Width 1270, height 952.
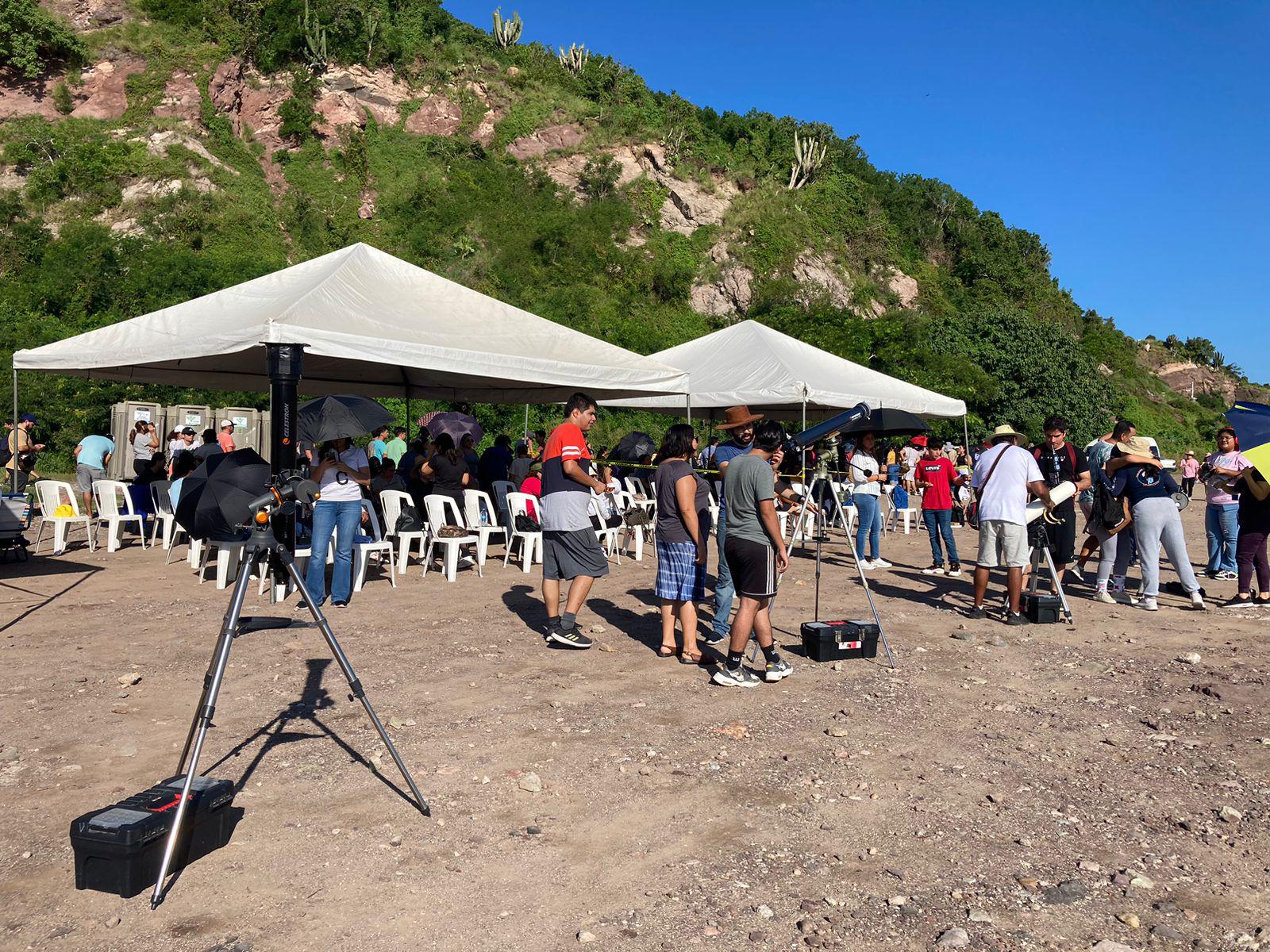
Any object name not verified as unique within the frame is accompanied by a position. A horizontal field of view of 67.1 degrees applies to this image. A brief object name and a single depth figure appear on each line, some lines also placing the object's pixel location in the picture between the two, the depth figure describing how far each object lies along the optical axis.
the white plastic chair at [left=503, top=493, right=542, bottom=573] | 10.34
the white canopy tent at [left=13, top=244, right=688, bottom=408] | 8.15
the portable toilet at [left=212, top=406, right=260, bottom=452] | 20.39
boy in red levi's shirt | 10.81
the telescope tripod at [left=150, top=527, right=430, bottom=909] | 3.12
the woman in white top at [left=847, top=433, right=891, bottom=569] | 10.55
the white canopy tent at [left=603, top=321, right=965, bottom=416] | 12.46
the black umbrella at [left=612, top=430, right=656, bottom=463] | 13.45
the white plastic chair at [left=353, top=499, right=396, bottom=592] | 8.77
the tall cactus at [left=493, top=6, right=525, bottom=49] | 45.69
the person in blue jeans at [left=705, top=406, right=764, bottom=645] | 6.97
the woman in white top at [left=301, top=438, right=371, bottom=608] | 7.66
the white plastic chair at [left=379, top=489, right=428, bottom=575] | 9.59
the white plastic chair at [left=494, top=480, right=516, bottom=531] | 11.30
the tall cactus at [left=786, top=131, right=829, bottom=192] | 47.44
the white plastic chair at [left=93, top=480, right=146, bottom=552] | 11.06
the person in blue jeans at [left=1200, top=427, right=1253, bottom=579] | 9.66
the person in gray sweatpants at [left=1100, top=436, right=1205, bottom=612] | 8.45
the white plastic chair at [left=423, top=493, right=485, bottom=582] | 9.52
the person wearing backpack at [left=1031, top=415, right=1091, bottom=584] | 8.44
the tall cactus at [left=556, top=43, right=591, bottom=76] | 46.25
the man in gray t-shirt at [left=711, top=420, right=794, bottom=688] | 5.63
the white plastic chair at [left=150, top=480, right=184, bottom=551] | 10.71
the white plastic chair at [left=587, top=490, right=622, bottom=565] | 10.41
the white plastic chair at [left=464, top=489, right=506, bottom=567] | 10.22
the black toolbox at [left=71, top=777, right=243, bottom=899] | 3.04
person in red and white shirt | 6.62
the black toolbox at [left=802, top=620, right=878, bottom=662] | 6.41
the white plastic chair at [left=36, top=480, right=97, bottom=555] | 11.03
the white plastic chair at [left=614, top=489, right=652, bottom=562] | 11.41
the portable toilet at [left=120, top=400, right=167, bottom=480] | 19.59
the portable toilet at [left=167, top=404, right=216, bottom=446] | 20.38
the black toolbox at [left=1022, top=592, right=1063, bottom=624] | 7.91
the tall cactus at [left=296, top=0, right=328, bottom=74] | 37.56
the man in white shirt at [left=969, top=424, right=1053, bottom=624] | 7.68
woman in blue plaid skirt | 6.33
